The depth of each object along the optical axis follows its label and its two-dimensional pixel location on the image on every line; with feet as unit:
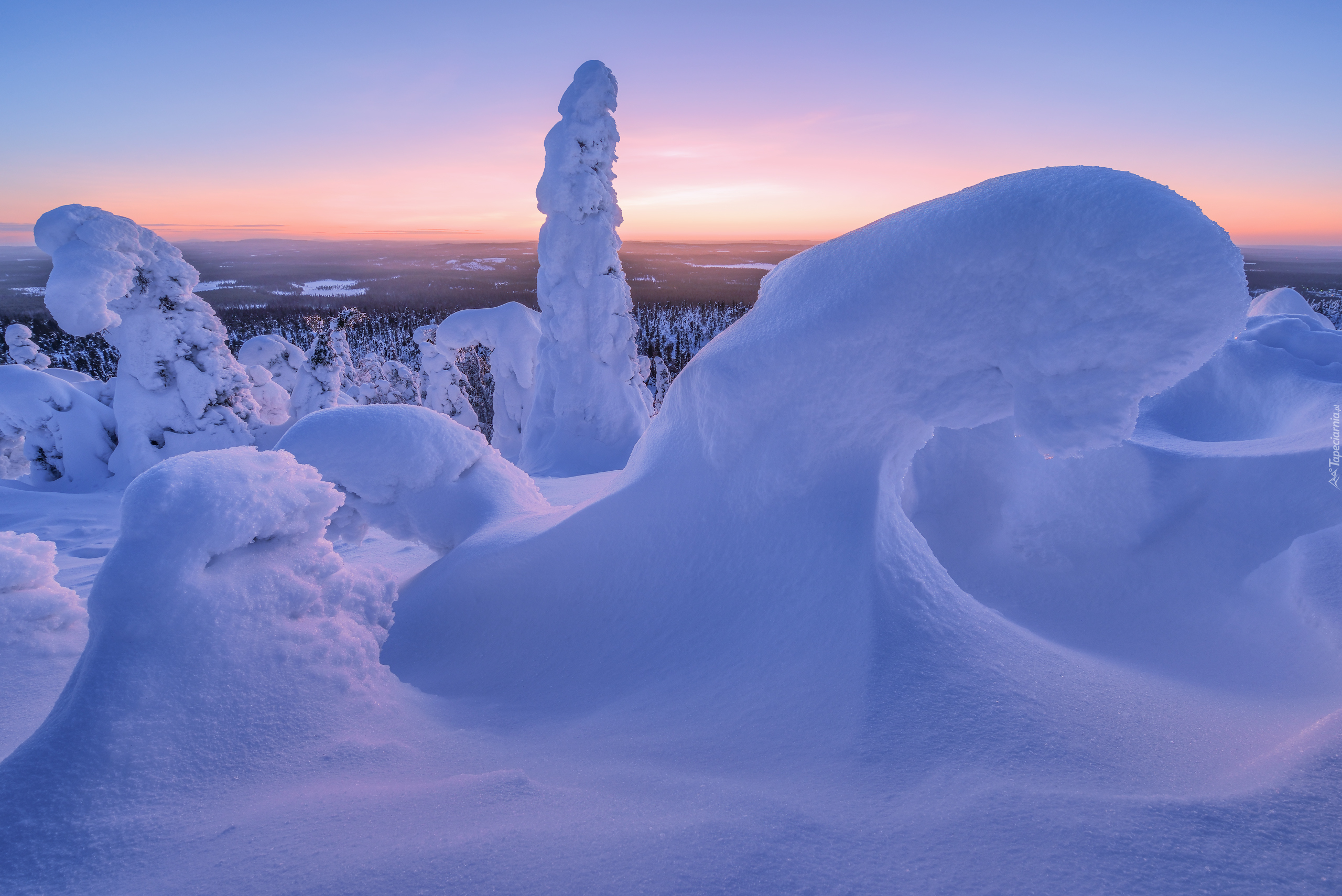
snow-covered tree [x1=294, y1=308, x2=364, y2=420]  65.72
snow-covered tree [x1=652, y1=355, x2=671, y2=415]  150.19
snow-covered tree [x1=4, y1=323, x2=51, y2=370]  70.08
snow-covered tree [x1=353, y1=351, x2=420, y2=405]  89.20
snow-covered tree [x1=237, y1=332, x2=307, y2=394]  78.59
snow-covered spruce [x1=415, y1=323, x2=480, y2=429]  75.72
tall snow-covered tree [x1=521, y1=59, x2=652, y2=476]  47.62
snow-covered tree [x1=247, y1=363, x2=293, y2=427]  66.64
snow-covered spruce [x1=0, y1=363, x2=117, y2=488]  47.60
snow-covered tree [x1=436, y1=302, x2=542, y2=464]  65.46
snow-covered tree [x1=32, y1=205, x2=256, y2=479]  38.73
